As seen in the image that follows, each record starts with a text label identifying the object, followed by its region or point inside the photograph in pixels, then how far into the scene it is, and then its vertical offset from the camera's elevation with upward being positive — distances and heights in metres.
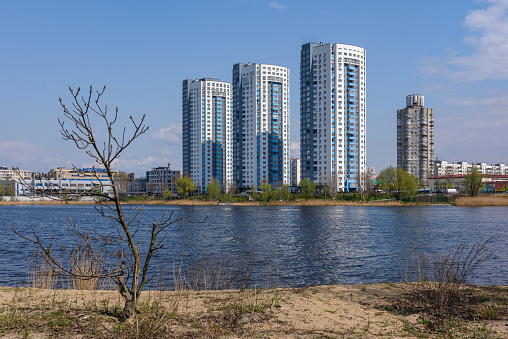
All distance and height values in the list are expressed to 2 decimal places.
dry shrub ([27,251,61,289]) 16.61 -3.91
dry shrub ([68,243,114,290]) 15.95 -3.60
